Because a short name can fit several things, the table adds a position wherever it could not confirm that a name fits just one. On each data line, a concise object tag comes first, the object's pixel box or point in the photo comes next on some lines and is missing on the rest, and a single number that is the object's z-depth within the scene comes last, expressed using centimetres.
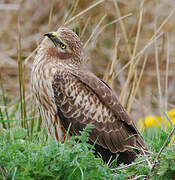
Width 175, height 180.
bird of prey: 974
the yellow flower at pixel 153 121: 1400
